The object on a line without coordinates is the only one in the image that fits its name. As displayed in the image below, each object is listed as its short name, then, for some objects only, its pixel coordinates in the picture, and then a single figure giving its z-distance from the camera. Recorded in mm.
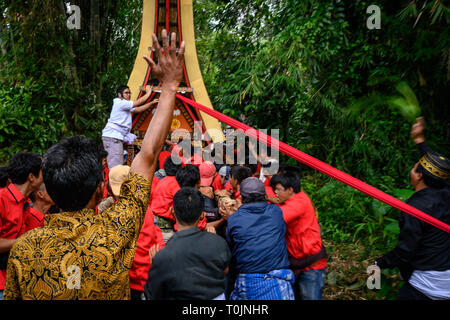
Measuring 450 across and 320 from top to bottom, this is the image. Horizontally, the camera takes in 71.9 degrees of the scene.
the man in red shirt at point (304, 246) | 2479
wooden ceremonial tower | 4770
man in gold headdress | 2000
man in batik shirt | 1001
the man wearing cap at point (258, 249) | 2168
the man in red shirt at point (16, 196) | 1868
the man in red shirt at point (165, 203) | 2432
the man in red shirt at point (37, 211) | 2078
